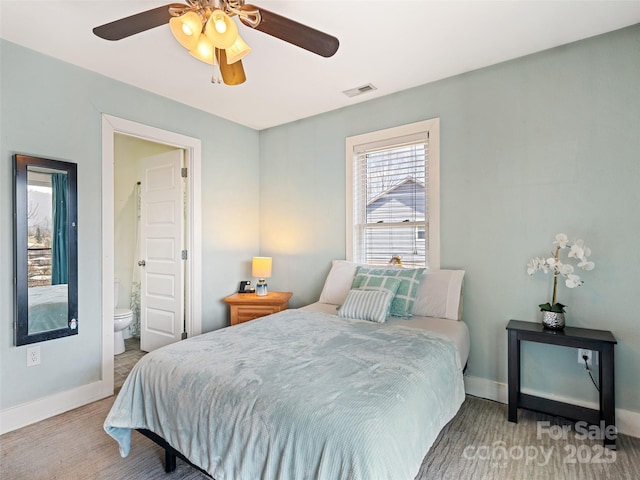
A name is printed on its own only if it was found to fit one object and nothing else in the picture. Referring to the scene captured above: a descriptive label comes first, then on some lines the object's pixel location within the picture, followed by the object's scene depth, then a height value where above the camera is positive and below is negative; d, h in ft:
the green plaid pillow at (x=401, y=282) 8.52 -1.13
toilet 11.80 -3.05
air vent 9.85 +4.53
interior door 11.47 -0.37
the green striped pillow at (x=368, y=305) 8.08 -1.64
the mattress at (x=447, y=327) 7.36 -2.03
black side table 6.55 -2.74
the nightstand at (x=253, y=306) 11.03 -2.21
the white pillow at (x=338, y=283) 10.22 -1.34
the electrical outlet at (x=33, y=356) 7.79 -2.74
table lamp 11.84 -1.08
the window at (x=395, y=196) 9.67 +1.39
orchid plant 7.23 -0.56
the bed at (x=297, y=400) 3.83 -2.17
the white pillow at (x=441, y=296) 8.56 -1.47
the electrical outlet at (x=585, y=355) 7.51 -2.61
